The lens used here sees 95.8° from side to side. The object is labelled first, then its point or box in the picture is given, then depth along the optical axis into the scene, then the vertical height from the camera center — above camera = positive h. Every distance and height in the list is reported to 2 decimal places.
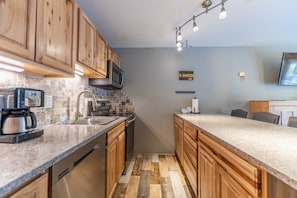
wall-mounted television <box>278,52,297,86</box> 2.61 +0.64
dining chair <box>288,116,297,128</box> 1.39 -0.21
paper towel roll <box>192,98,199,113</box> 2.74 -0.09
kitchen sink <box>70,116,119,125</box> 1.55 -0.25
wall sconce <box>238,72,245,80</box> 2.85 +0.57
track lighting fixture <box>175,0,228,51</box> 1.31 +1.18
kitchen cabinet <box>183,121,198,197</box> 1.43 -0.63
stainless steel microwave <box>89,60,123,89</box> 2.11 +0.35
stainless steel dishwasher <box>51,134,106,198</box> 0.64 -0.43
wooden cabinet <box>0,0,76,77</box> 0.71 +0.43
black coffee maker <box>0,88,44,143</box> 0.80 -0.10
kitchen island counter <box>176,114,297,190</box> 0.51 -0.24
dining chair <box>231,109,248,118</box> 2.20 -0.20
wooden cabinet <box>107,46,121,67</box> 2.18 +0.82
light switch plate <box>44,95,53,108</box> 1.30 +0.00
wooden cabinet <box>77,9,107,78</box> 1.38 +0.62
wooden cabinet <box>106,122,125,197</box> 1.34 -0.64
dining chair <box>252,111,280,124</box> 1.54 -0.19
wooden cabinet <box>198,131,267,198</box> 0.63 -0.43
